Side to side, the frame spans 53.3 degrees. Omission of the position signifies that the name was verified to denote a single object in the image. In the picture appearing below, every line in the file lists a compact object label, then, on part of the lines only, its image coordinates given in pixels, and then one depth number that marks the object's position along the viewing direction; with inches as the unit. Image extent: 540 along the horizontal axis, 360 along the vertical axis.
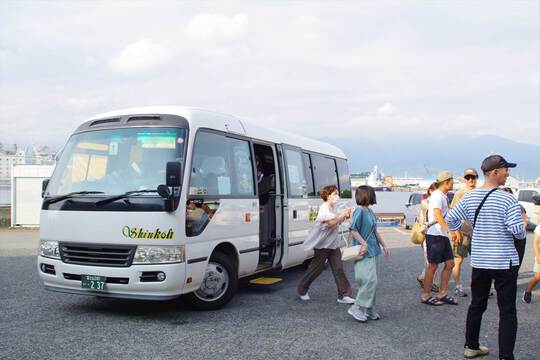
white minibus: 241.6
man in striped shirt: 184.7
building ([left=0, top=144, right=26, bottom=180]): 4079.2
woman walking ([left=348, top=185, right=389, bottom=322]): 255.3
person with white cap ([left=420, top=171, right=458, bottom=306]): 290.5
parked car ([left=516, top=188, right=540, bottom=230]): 896.9
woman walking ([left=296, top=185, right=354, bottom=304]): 300.4
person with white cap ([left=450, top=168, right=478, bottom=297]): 305.3
